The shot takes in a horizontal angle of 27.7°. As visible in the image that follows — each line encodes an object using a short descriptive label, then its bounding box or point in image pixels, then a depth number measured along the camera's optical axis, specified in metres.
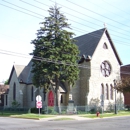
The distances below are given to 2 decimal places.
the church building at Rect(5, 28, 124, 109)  47.16
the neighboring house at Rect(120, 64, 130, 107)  62.31
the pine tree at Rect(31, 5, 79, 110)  39.38
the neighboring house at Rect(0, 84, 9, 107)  68.94
